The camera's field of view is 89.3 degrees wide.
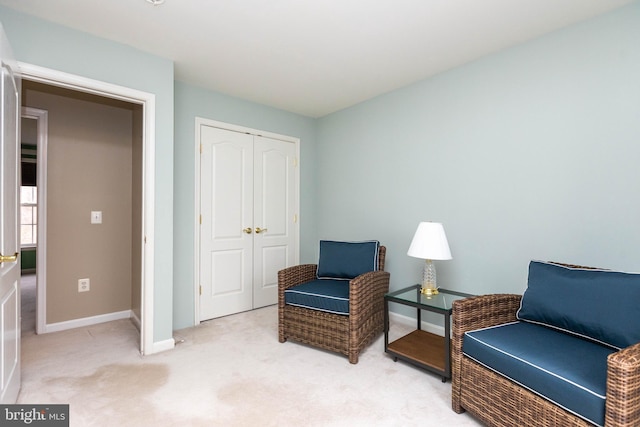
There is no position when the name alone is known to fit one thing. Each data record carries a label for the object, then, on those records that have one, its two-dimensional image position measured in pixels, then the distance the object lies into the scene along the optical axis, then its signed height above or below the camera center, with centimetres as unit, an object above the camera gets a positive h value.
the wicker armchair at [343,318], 243 -84
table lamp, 237 -25
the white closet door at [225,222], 335 -9
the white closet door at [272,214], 375 -1
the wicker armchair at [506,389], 116 -79
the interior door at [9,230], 156 -9
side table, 212 -103
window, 590 -13
